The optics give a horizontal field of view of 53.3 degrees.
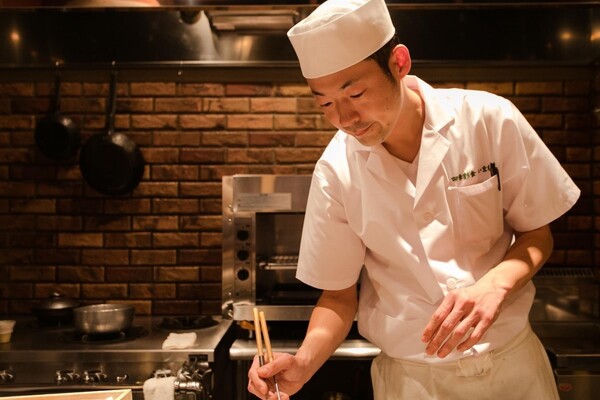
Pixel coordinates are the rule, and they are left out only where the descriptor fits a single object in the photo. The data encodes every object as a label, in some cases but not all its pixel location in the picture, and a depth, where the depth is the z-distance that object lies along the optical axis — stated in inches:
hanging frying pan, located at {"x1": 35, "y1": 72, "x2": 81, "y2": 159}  120.9
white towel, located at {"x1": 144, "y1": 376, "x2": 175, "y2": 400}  86.8
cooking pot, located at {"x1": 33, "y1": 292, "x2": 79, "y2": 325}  110.6
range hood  117.5
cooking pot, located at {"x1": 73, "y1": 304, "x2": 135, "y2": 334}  99.3
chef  57.8
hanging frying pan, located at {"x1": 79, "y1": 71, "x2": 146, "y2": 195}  119.2
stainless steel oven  100.2
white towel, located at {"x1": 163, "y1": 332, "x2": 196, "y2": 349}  93.3
